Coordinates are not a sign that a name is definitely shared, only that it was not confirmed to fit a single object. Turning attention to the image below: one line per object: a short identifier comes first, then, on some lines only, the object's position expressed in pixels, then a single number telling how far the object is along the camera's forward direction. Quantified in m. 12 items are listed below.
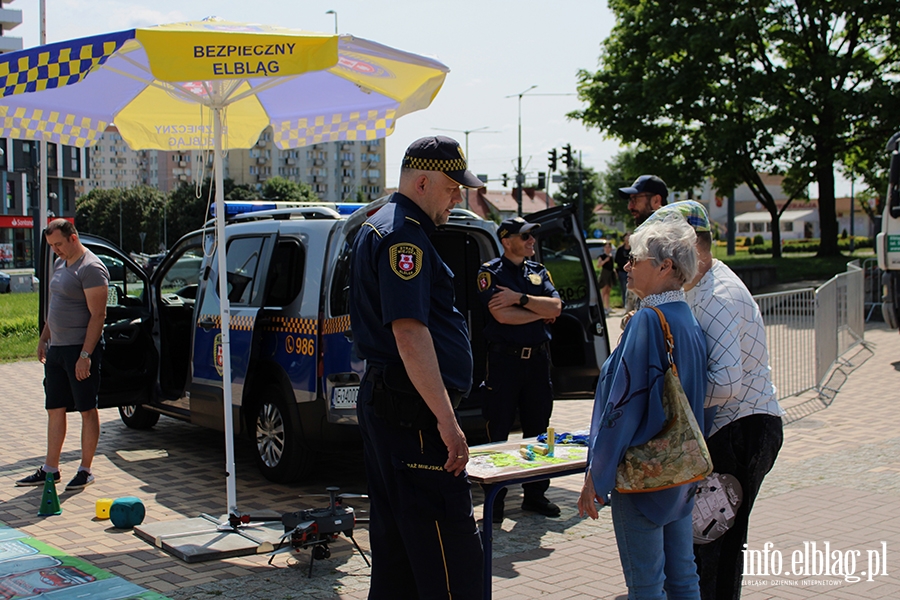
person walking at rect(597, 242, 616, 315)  22.31
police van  6.31
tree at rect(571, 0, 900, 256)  25.16
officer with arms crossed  6.02
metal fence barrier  10.06
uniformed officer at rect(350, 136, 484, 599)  3.23
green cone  6.12
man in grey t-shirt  6.72
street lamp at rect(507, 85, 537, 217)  49.19
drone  4.93
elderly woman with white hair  3.16
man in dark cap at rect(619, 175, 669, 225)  5.09
